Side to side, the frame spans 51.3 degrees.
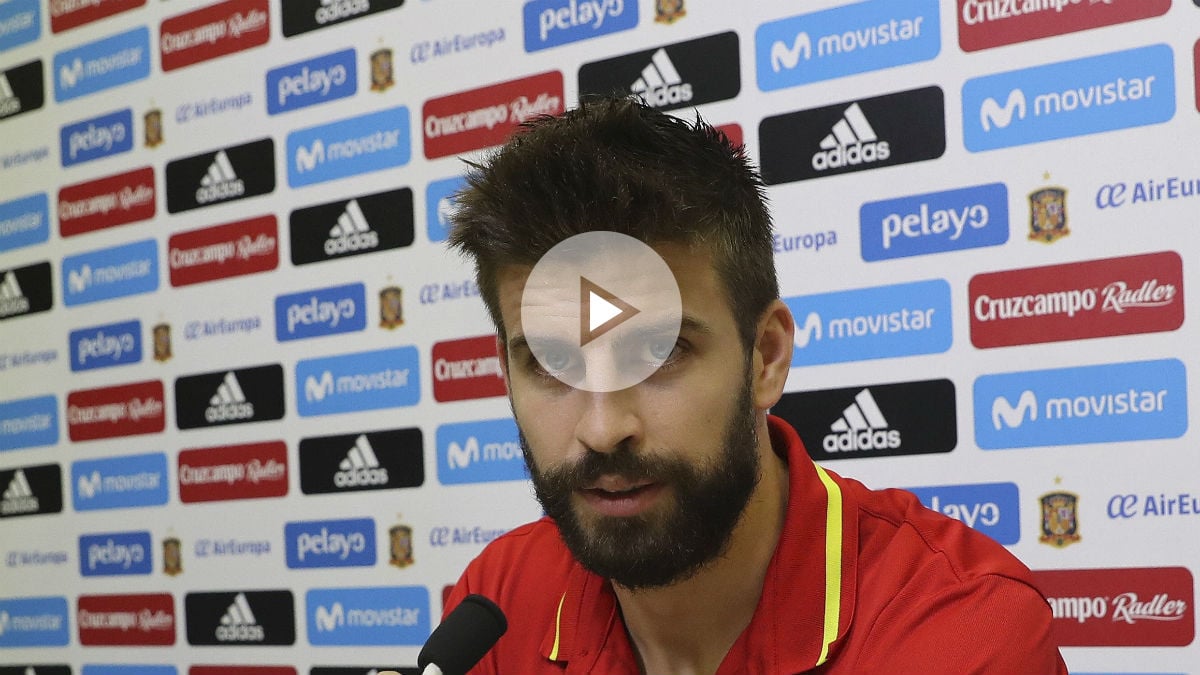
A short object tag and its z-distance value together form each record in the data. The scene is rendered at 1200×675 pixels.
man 1.06
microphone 0.91
